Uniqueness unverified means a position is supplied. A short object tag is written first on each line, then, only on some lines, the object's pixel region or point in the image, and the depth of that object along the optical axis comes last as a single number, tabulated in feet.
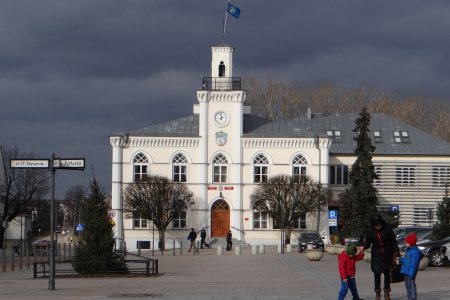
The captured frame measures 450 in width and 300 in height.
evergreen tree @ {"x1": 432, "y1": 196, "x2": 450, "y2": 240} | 149.38
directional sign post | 79.05
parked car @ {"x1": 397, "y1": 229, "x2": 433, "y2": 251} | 154.57
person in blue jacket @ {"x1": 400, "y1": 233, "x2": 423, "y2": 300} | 63.87
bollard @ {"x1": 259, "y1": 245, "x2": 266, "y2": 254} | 202.45
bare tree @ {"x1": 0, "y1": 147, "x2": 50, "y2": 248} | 311.45
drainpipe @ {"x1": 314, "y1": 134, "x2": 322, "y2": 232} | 245.04
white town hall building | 244.63
